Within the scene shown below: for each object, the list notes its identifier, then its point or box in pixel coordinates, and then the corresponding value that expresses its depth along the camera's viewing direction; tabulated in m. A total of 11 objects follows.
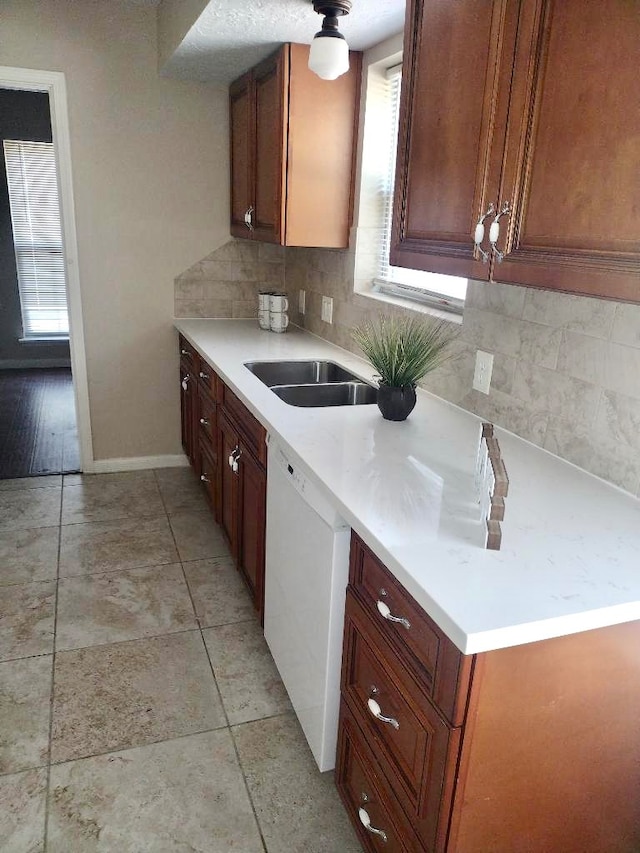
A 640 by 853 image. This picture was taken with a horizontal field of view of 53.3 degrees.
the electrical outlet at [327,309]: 3.10
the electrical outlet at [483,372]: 1.94
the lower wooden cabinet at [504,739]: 1.04
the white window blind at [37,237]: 5.84
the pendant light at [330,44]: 1.97
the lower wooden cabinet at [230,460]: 2.18
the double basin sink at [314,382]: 2.42
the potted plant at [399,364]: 1.89
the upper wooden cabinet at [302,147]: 2.56
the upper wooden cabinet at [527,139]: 1.06
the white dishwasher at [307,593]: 1.48
